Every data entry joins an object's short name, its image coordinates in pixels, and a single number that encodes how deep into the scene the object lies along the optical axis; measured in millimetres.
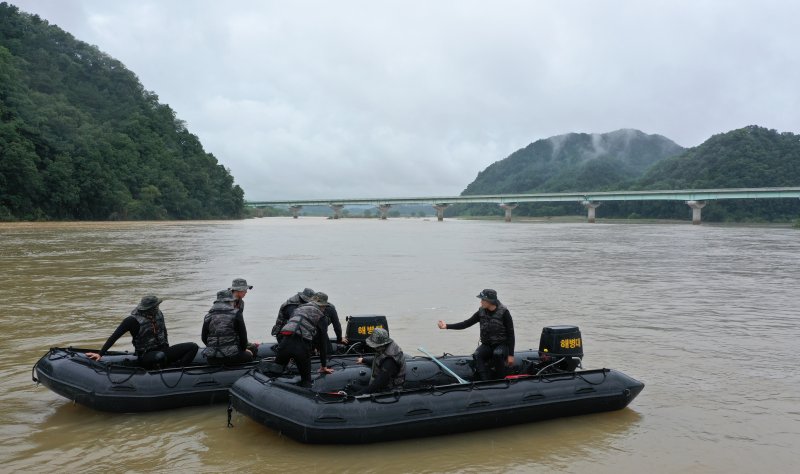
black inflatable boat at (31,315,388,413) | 7816
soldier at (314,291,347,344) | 8881
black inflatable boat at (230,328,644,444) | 7055
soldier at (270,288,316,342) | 9148
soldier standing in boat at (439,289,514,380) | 8633
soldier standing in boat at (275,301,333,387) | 7629
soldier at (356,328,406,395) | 7582
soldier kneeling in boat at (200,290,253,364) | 8266
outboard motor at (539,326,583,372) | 8898
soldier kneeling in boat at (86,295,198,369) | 8188
